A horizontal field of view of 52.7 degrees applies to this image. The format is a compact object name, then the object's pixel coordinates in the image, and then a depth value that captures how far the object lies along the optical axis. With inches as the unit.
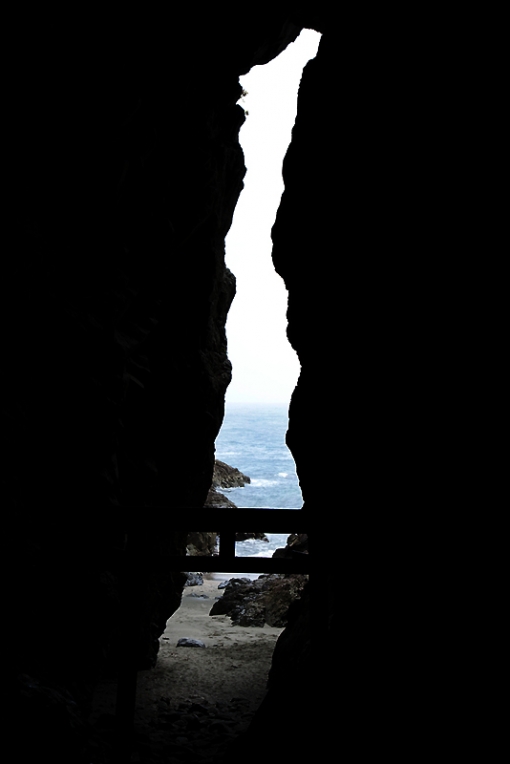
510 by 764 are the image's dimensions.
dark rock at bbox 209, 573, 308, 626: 673.6
